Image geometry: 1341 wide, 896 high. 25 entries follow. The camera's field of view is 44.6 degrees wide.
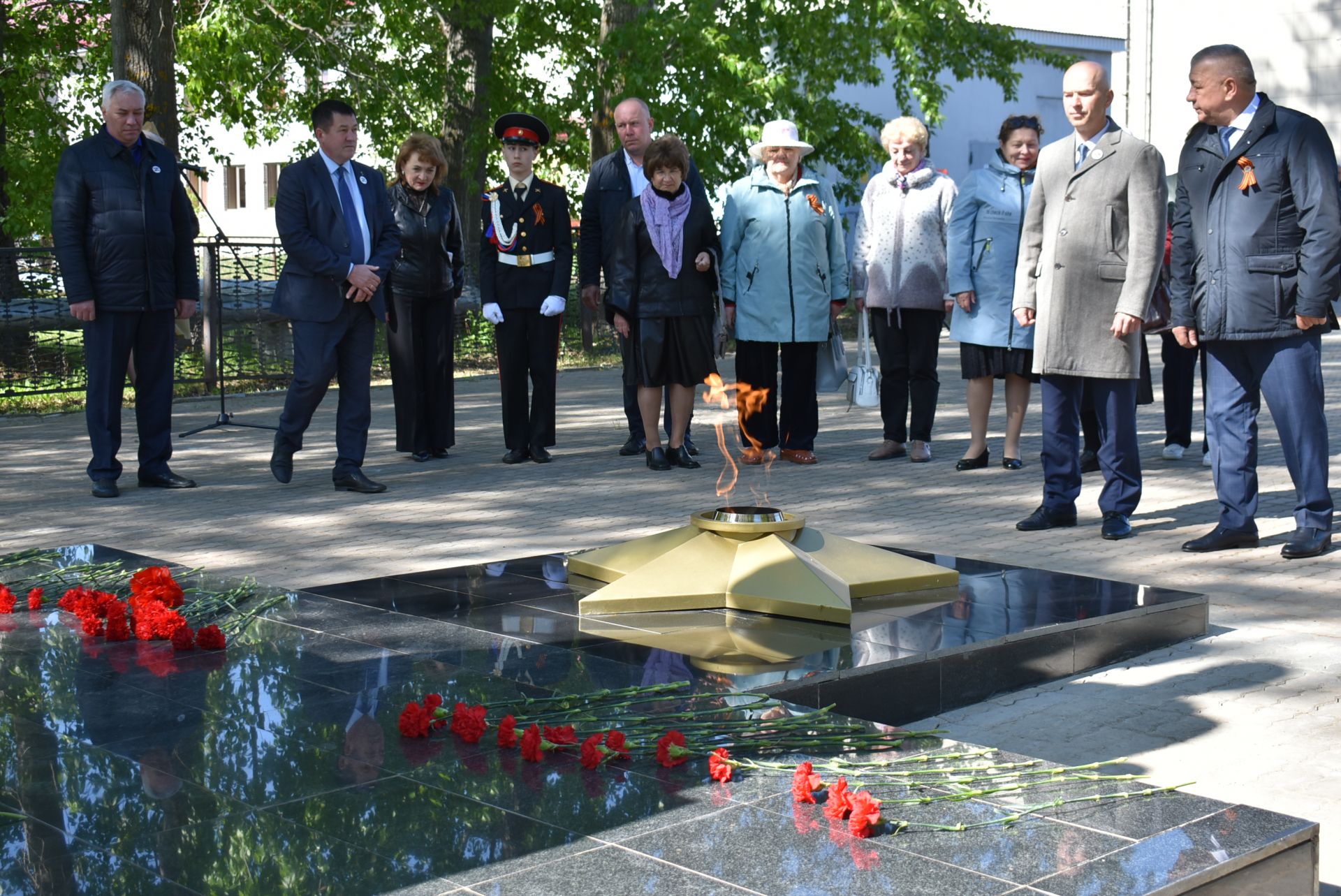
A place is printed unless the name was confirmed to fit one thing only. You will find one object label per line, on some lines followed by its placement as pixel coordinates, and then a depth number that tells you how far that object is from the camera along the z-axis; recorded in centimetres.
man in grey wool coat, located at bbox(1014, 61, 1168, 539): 765
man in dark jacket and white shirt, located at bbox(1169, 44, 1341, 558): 704
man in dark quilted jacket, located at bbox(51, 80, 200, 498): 938
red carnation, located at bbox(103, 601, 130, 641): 545
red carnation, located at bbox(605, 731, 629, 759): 398
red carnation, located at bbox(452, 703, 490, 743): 414
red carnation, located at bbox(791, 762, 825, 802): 366
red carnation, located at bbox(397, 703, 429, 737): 418
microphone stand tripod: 1257
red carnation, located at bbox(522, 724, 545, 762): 402
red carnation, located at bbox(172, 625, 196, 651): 528
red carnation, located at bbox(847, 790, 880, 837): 341
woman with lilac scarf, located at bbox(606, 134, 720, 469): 1021
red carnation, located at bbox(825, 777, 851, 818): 350
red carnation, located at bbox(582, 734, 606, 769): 391
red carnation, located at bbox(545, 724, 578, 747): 410
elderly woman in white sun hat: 1054
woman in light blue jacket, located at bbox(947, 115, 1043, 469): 993
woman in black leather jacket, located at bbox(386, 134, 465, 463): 1098
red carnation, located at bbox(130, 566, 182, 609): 569
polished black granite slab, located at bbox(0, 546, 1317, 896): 323
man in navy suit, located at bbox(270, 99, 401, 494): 949
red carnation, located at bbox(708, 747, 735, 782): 381
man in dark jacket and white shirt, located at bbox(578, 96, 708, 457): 1080
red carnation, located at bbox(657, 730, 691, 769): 394
